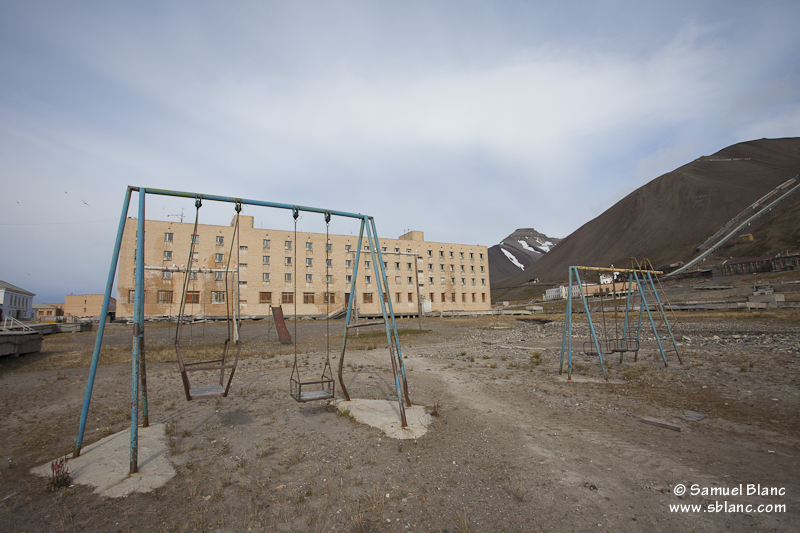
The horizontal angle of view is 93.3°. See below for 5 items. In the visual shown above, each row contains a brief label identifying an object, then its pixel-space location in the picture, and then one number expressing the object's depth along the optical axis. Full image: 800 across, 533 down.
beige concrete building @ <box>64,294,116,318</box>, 76.50
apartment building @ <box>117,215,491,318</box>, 51.97
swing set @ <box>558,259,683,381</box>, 10.88
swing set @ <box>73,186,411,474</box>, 5.39
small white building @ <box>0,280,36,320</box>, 75.69
